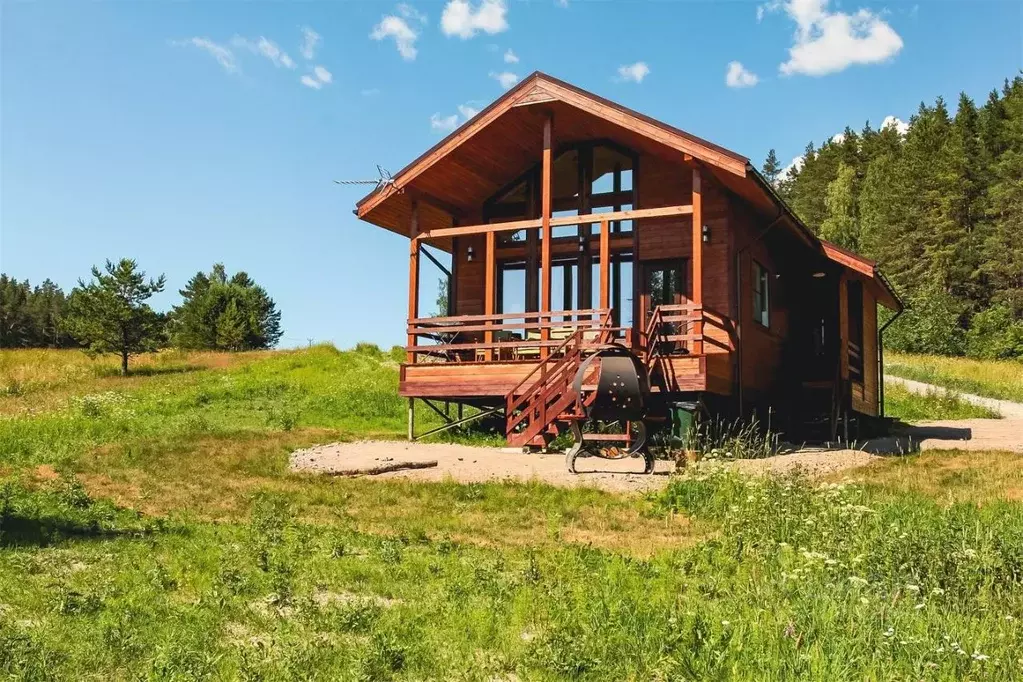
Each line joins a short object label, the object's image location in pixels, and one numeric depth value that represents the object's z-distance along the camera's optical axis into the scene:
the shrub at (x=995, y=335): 49.53
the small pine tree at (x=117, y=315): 37.44
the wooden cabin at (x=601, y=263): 16.55
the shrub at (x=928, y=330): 51.59
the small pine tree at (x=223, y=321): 59.84
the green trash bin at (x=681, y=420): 16.25
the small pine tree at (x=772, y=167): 113.36
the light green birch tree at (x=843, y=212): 66.69
